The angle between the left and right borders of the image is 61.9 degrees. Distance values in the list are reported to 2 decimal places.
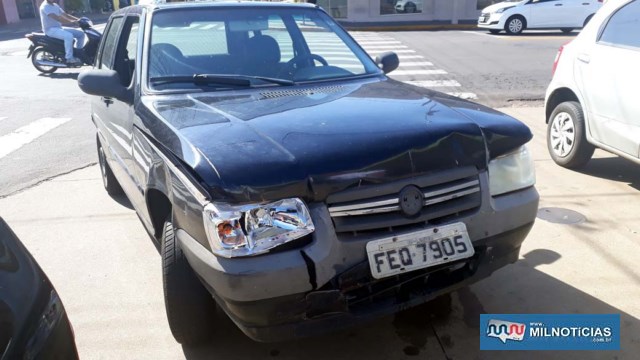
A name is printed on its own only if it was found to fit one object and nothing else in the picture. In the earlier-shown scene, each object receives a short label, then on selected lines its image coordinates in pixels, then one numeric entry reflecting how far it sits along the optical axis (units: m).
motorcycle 12.75
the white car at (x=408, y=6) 26.97
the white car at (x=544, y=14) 19.16
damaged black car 2.23
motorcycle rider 12.65
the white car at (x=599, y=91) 4.63
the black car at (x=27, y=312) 1.60
